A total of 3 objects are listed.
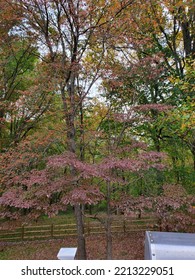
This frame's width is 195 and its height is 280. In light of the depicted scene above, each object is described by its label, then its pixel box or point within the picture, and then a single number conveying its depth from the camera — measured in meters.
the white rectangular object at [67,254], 2.35
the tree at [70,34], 5.12
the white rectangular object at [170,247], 2.04
